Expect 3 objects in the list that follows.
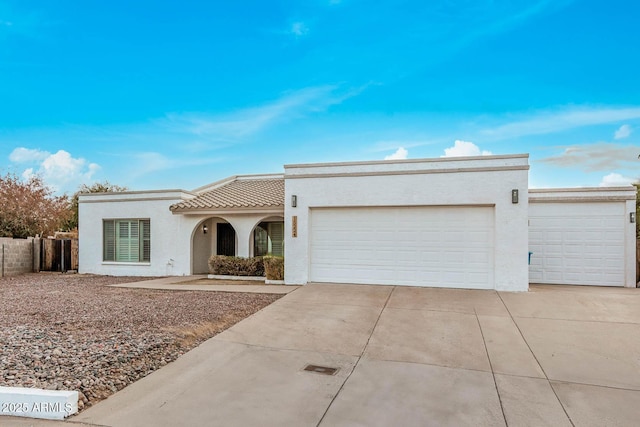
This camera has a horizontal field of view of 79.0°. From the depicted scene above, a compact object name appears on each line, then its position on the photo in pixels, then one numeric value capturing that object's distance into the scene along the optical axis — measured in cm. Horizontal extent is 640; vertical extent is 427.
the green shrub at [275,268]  1245
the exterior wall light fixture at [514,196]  1023
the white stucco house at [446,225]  1043
